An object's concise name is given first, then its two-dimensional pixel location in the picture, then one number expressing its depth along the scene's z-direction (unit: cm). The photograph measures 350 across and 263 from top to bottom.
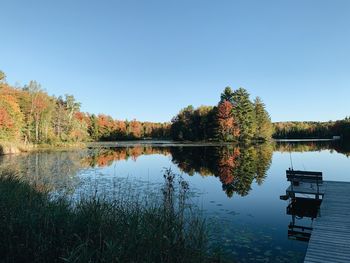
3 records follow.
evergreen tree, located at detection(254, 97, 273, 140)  8706
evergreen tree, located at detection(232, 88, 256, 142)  8031
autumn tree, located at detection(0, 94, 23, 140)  4741
